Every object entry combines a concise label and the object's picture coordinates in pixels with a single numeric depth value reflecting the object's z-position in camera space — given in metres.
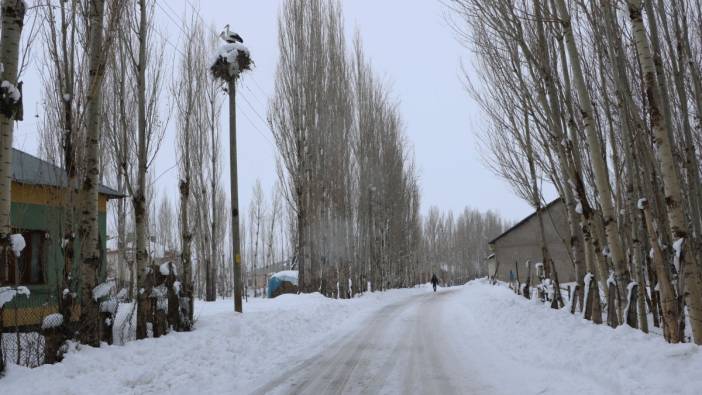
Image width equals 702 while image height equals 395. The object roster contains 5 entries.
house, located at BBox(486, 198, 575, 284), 37.38
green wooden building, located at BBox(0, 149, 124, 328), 10.39
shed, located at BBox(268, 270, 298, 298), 29.53
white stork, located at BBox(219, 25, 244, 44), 13.75
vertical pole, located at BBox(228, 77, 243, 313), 13.24
